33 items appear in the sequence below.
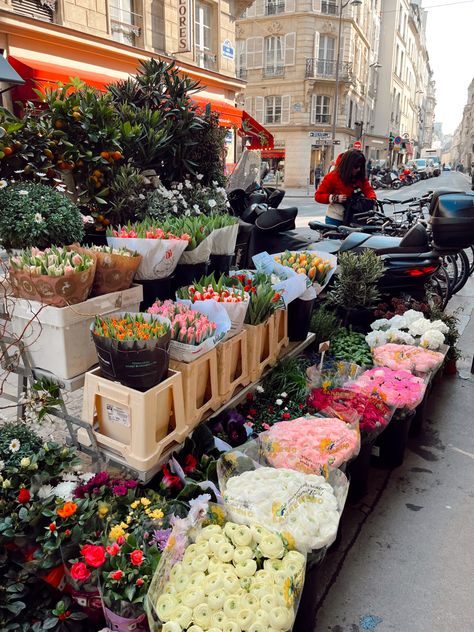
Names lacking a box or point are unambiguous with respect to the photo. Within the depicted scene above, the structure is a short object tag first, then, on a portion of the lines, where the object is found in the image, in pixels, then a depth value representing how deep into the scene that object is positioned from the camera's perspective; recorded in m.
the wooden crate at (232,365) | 2.50
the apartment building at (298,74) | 31.05
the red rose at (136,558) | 1.66
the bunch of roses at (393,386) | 2.90
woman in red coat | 6.10
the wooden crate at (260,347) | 2.75
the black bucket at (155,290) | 2.76
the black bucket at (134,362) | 1.93
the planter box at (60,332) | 2.14
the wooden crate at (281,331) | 3.07
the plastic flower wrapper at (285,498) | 1.80
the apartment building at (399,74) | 46.58
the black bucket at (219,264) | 3.48
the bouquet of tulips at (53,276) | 2.07
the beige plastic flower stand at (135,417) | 2.00
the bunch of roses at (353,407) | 2.62
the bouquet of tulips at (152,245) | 2.56
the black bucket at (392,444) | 2.94
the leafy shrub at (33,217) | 2.39
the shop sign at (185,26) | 12.48
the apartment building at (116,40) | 8.83
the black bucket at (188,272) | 3.09
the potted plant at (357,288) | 4.28
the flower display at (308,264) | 3.46
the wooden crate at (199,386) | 2.24
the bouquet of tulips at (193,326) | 2.22
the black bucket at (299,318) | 3.33
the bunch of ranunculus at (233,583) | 1.47
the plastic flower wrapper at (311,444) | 2.22
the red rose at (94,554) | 1.66
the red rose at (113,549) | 1.67
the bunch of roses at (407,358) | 3.36
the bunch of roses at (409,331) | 3.70
